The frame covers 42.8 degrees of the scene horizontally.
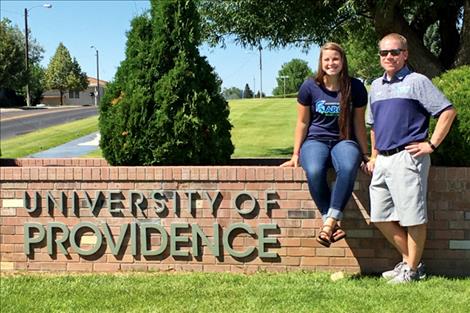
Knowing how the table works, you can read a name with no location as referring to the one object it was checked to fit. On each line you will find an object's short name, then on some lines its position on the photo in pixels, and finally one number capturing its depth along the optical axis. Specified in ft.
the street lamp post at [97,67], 277.95
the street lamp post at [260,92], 226.79
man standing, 14.08
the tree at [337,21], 26.45
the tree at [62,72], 260.83
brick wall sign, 15.87
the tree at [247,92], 278.52
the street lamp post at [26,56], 172.88
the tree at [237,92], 285.93
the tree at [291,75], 343.46
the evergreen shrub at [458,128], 15.61
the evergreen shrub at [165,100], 17.53
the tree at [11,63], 172.86
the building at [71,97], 291.85
